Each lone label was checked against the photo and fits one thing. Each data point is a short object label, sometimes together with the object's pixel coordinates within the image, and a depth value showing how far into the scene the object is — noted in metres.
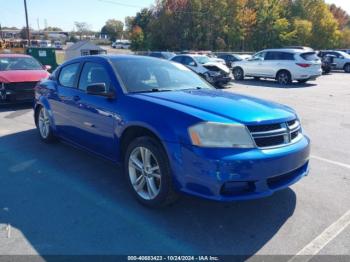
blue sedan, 3.21
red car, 9.53
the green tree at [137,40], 51.36
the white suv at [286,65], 17.69
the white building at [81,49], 23.62
